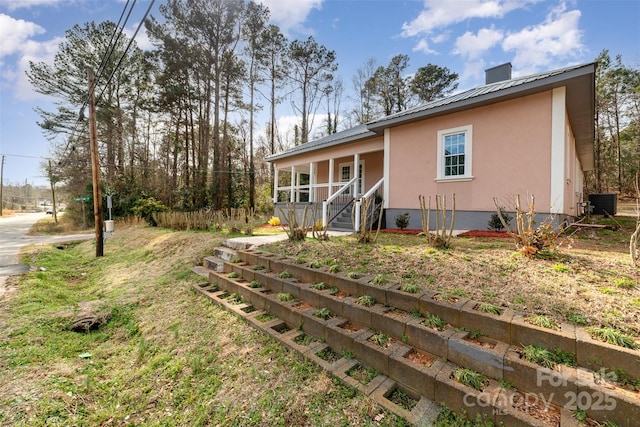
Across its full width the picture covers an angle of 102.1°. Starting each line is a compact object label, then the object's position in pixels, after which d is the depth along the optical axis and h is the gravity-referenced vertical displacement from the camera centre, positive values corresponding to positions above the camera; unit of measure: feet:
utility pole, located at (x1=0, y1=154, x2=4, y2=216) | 99.17 +14.72
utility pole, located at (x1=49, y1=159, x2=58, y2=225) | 63.33 +4.82
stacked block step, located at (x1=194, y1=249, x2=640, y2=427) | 5.02 -3.87
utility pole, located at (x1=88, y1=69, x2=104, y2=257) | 28.84 +3.69
